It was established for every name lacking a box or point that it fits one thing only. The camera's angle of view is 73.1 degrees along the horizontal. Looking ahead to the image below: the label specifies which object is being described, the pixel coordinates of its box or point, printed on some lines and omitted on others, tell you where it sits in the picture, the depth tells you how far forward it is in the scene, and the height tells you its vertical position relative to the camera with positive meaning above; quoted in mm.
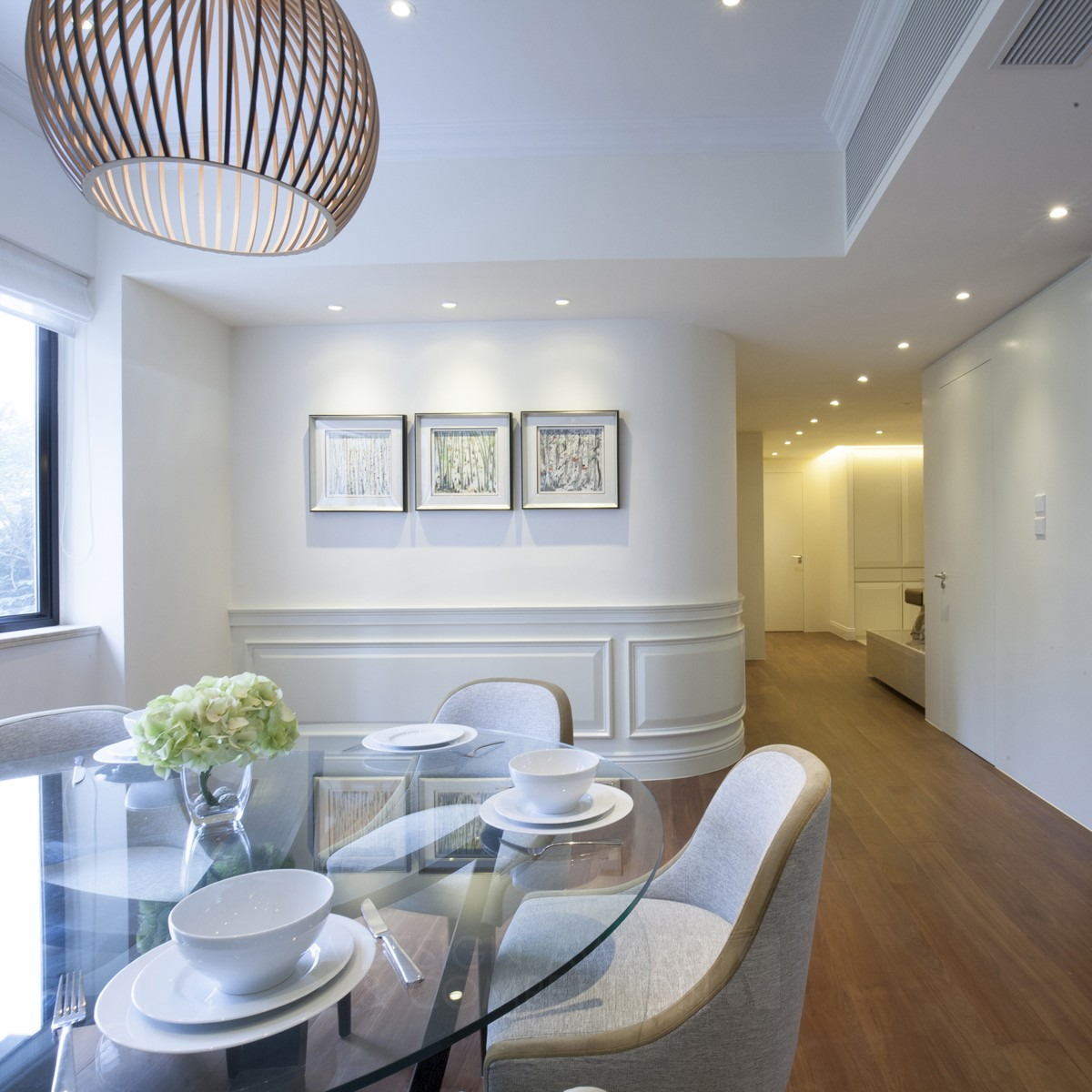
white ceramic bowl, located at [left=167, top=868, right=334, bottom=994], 786 -442
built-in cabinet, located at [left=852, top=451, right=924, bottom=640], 8805 +117
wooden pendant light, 1130 +729
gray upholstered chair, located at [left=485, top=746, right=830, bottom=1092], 1076 -727
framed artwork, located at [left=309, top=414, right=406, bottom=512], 4012 +474
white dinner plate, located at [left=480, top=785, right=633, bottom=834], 1331 -505
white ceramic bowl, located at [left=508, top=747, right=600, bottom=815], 1353 -441
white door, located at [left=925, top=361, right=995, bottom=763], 4121 -152
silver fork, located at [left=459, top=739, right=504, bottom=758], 1888 -524
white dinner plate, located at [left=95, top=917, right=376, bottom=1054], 750 -501
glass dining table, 777 -531
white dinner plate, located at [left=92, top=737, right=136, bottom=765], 1683 -465
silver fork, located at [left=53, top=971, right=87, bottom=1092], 734 -521
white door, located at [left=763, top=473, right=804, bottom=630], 10109 -49
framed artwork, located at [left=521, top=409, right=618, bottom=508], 3982 +481
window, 2996 +330
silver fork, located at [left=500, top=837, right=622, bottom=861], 1282 -530
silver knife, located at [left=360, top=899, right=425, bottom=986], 931 -531
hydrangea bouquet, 1253 -306
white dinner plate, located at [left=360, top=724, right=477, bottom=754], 1924 -505
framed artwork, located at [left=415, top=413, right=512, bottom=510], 4000 +481
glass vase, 1227 -515
